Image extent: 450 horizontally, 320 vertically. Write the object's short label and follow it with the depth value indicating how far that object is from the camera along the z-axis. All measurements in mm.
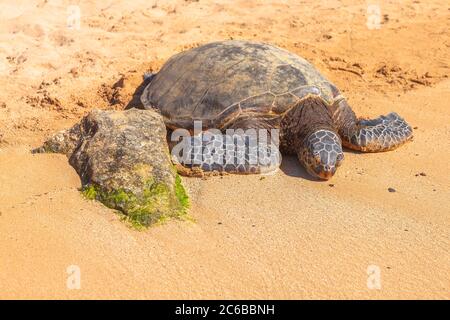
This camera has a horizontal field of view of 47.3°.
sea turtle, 4645
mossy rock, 3777
